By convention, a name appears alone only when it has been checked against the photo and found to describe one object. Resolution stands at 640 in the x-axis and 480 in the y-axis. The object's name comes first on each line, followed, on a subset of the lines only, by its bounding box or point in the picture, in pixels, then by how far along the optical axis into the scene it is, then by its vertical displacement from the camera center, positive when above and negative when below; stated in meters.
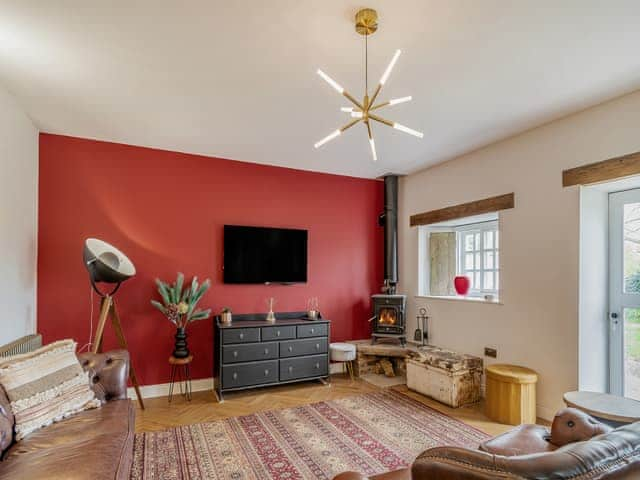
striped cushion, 2.05 -0.86
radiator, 2.46 -0.74
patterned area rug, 2.54 -1.55
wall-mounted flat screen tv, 4.42 -0.12
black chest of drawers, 3.93 -1.19
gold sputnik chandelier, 1.94 +1.20
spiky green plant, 3.79 -0.60
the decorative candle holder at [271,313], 4.42 -0.82
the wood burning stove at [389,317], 4.82 -0.93
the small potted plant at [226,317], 4.15 -0.81
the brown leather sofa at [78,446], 1.61 -1.01
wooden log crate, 3.70 -1.34
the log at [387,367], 4.79 -1.57
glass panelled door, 3.09 -0.36
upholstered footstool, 4.54 -1.31
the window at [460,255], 4.50 -0.10
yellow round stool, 3.23 -1.31
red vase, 4.61 -0.46
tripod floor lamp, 3.21 -0.24
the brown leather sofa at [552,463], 0.89 -0.53
